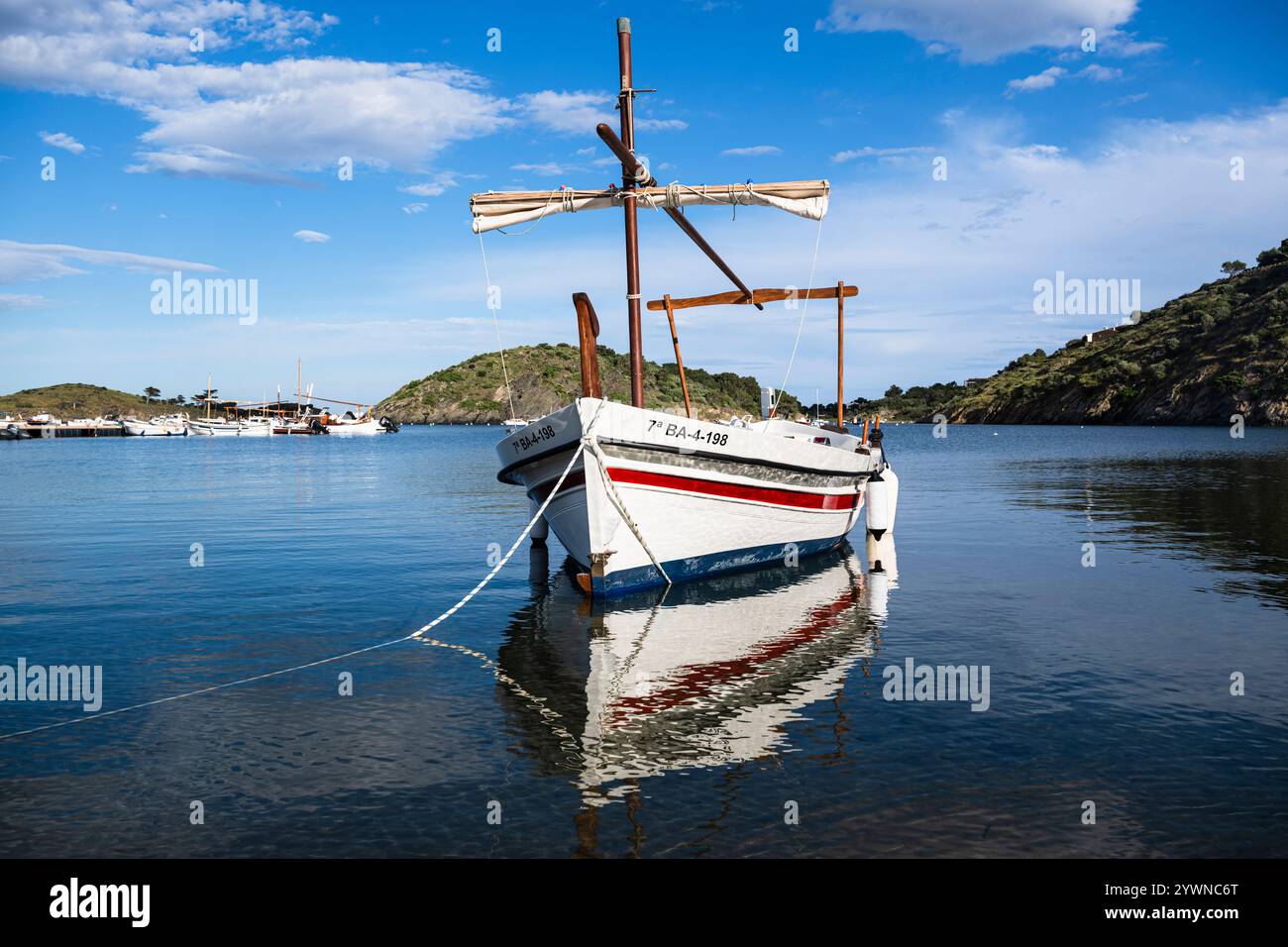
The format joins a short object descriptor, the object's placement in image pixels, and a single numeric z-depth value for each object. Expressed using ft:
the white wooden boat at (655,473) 52.49
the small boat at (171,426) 616.80
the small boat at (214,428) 617.29
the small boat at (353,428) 643.45
